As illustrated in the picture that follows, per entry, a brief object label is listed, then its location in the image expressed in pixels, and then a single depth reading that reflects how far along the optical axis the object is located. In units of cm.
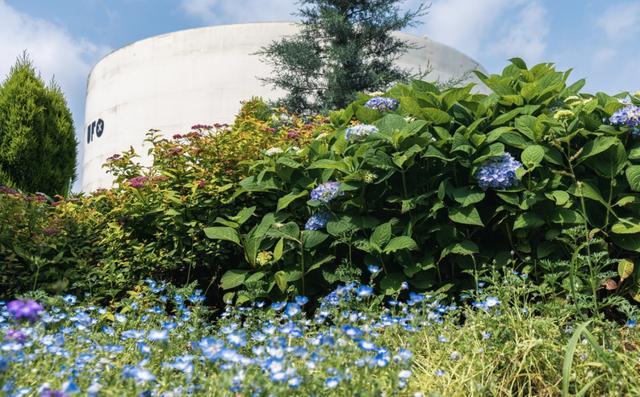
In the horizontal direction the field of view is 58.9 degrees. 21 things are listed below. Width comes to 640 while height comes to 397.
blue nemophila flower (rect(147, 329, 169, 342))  153
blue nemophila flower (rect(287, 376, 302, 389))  135
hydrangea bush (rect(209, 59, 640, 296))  271
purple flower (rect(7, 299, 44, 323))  133
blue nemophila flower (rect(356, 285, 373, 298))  190
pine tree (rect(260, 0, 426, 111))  966
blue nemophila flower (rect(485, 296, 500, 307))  203
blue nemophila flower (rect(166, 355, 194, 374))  150
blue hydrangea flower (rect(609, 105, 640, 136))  272
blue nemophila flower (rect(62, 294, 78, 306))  235
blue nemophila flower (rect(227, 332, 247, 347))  156
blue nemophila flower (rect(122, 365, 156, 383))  132
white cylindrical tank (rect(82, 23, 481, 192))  1103
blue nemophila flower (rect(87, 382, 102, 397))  124
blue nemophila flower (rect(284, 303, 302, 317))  190
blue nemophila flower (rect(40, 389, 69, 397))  116
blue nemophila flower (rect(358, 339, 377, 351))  153
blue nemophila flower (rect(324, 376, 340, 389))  140
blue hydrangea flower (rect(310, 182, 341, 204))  278
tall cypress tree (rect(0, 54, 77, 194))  717
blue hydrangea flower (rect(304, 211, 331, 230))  287
